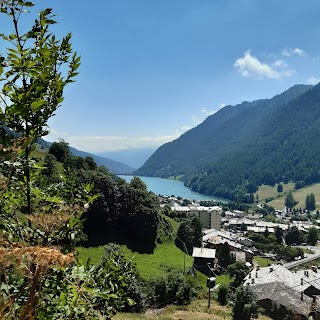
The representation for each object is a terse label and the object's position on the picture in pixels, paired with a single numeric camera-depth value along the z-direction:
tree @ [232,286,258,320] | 26.23
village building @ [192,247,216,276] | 53.78
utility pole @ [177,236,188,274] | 45.27
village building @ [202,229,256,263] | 69.18
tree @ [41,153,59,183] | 49.97
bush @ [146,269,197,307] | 28.28
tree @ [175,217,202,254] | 57.69
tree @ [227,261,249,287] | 52.31
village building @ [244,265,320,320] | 40.44
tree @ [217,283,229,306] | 31.91
